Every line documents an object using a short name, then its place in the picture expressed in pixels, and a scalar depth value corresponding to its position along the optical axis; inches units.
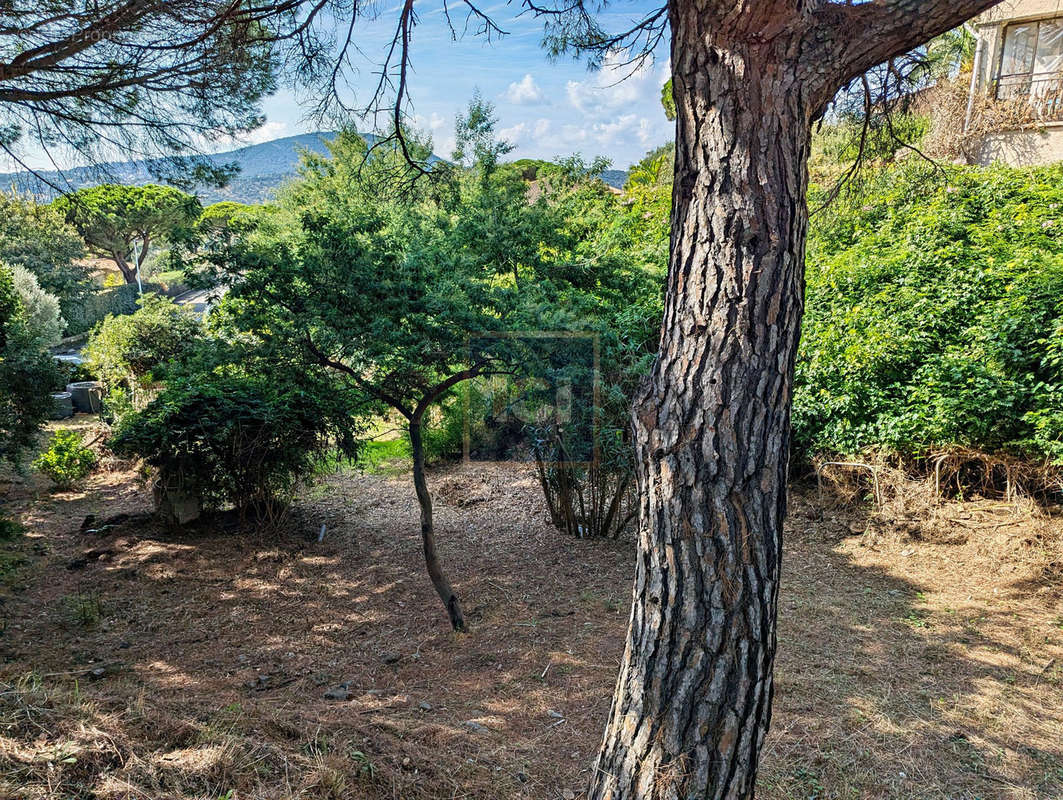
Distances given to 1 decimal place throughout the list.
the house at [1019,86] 382.0
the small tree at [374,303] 144.8
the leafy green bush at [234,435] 200.5
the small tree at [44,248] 708.7
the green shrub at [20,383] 203.2
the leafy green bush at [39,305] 520.1
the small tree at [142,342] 334.3
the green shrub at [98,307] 745.6
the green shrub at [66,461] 270.5
